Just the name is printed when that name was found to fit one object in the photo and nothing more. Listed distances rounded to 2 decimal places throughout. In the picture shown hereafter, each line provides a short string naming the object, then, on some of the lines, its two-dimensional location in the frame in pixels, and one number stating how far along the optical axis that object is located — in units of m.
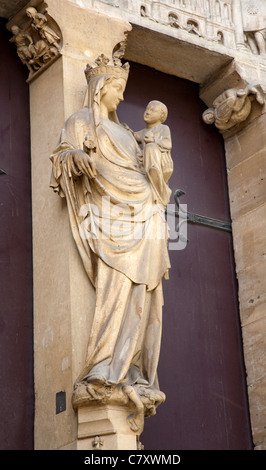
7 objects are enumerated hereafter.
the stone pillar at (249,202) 9.65
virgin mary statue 7.79
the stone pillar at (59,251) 7.91
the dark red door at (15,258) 8.17
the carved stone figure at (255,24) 10.55
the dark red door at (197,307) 9.15
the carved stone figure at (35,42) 9.04
